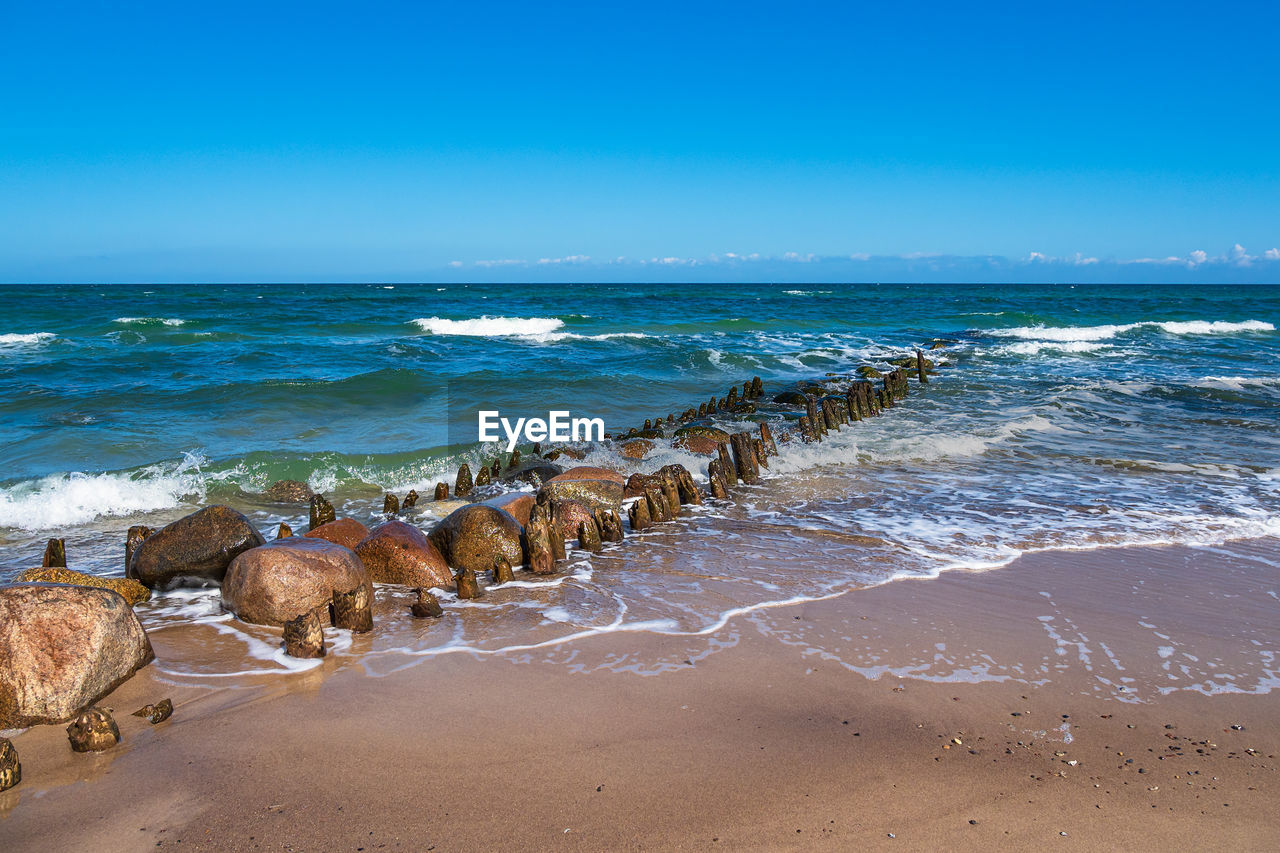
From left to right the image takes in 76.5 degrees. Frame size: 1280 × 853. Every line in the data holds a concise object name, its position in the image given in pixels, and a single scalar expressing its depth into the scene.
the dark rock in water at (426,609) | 5.46
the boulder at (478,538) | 6.49
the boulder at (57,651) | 3.90
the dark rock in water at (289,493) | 9.23
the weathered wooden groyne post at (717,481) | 8.91
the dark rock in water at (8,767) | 3.34
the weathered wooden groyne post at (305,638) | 4.74
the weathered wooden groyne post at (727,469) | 9.35
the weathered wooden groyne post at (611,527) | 7.35
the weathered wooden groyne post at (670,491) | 8.18
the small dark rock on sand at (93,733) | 3.68
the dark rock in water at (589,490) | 8.26
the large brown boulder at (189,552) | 5.96
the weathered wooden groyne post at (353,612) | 5.17
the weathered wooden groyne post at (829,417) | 13.40
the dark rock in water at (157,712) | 4.00
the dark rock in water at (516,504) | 7.39
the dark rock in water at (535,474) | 9.54
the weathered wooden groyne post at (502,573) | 6.20
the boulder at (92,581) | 5.14
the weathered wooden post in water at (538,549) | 6.41
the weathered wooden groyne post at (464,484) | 9.29
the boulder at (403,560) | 6.14
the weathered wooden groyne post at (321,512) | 7.50
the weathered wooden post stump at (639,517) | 7.71
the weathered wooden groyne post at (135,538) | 6.34
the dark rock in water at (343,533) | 6.71
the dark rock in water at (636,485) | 8.95
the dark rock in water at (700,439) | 11.09
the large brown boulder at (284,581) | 5.26
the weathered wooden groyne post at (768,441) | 10.95
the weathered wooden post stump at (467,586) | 5.86
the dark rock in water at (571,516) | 7.36
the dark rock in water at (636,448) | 11.00
